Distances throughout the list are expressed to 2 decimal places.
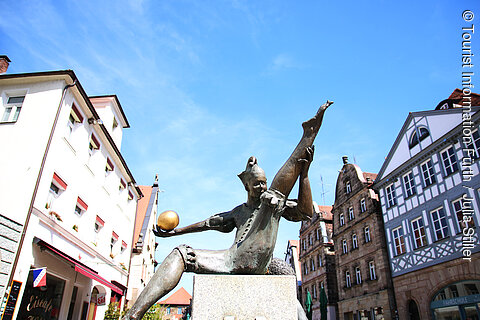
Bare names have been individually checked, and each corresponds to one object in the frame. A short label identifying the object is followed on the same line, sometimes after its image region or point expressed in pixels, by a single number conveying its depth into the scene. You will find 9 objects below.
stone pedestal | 2.51
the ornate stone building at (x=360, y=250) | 22.14
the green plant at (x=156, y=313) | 12.42
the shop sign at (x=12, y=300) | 8.90
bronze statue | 2.58
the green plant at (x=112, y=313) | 14.97
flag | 10.03
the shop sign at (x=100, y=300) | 15.90
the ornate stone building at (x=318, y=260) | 29.77
